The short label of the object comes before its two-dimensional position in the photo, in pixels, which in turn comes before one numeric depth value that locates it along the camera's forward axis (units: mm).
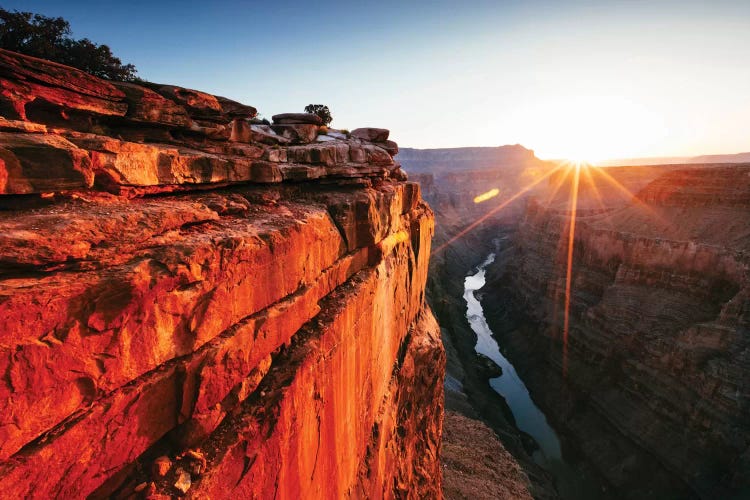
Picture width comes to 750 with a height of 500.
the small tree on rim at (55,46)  9484
